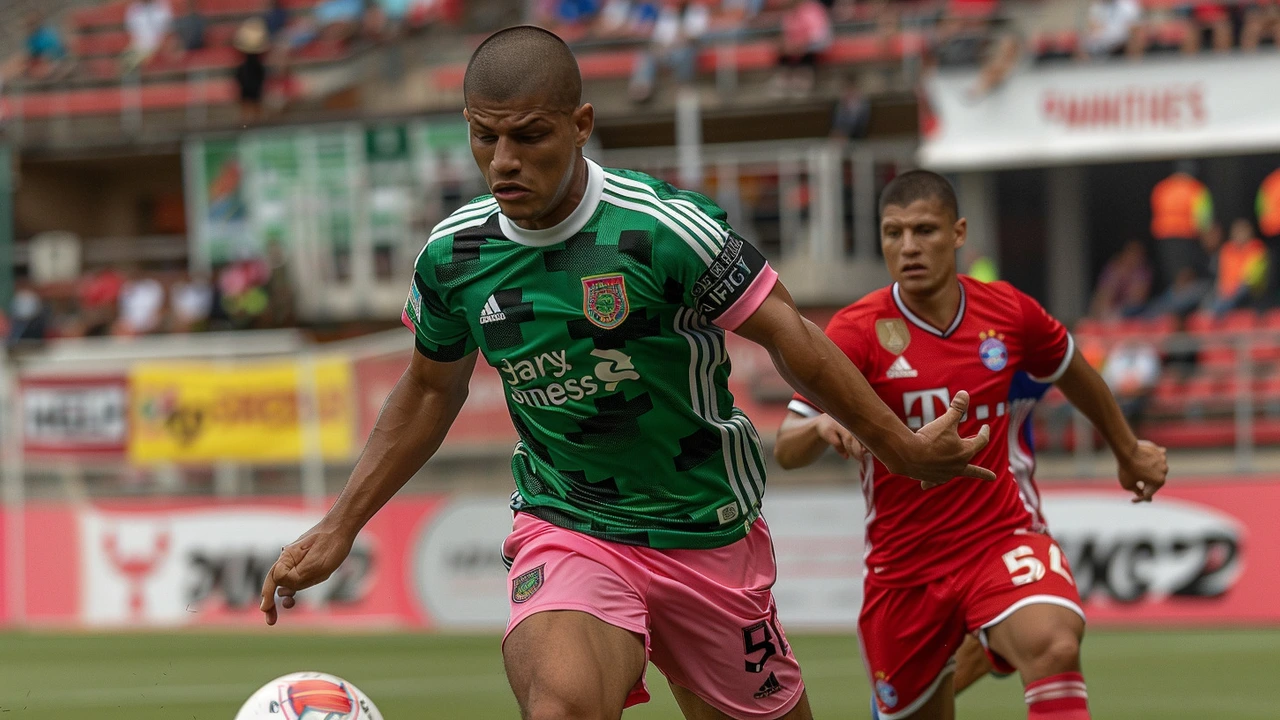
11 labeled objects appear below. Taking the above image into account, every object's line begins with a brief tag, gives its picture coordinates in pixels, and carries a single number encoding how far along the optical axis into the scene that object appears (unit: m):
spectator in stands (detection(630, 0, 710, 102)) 23.91
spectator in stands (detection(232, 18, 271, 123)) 26.27
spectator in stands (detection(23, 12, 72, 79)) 29.31
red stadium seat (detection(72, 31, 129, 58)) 30.00
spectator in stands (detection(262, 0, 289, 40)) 28.83
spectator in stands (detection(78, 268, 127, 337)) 23.86
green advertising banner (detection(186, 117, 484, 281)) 23.02
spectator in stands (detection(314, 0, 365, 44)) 28.08
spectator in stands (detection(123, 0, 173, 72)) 29.38
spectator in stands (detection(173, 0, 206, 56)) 29.16
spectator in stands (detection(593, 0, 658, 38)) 25.33
